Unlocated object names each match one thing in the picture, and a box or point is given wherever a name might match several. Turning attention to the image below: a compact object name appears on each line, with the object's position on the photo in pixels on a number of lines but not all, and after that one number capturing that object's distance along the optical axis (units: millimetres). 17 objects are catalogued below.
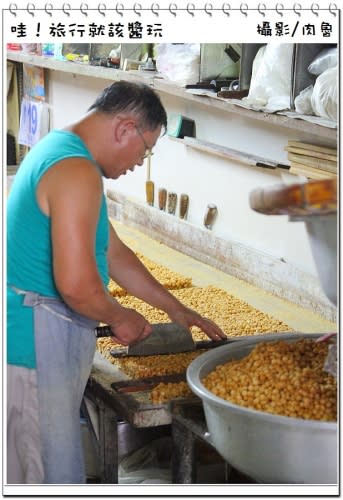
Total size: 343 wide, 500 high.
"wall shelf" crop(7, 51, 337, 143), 3234
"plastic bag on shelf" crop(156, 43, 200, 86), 4262
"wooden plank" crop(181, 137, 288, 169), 4094
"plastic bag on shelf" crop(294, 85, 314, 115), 3285
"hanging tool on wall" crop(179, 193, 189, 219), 5000
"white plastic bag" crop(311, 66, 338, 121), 3084
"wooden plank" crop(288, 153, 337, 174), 3426
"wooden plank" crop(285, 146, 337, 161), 3441
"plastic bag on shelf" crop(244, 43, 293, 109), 3523
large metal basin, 2021
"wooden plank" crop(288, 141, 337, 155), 3475
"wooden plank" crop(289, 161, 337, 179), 3459
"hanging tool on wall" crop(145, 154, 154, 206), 5383
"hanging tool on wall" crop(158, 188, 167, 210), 5219
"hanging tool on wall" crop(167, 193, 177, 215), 5114
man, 2373
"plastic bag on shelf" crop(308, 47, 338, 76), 3248
